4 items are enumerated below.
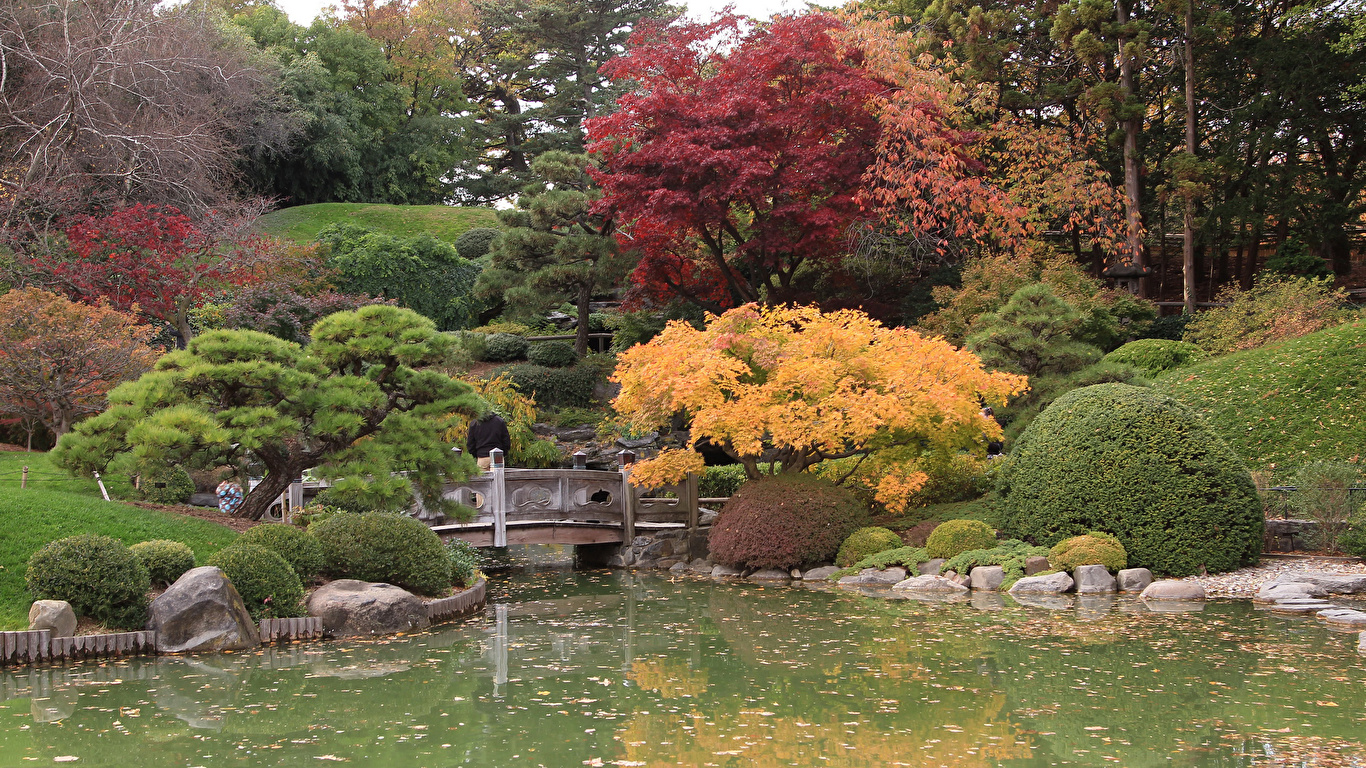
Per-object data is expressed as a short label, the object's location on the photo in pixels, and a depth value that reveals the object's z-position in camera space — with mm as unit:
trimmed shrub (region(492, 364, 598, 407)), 21469
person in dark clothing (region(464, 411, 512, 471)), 16156
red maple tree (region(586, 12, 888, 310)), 17766
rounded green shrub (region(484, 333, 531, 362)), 23438
